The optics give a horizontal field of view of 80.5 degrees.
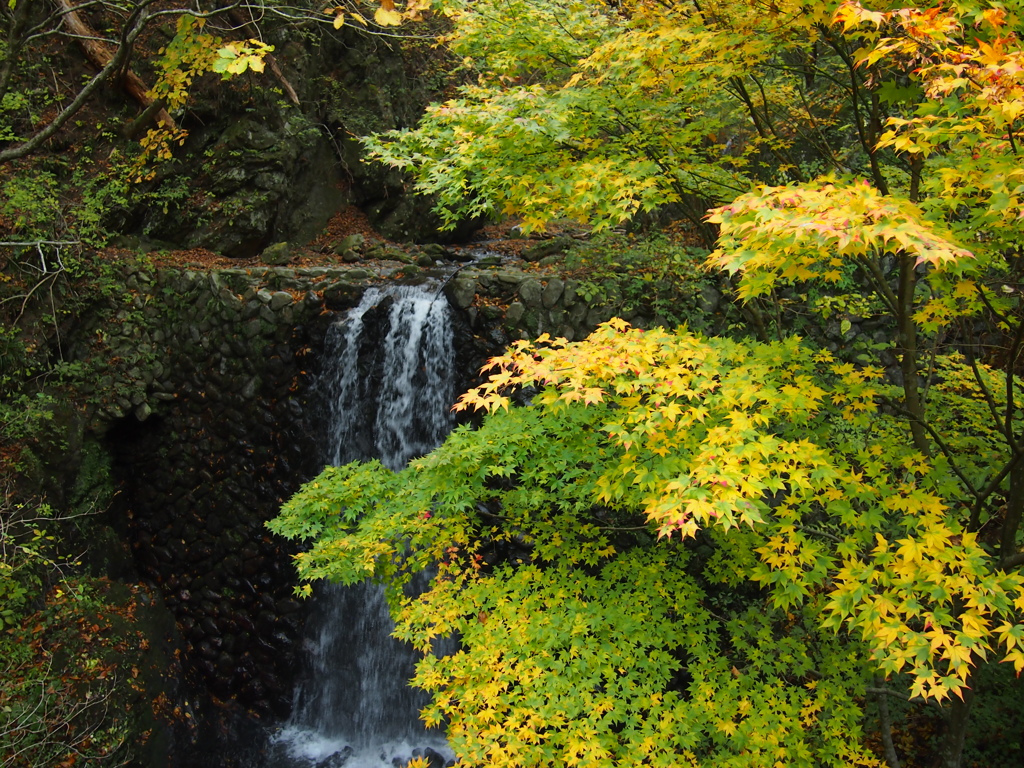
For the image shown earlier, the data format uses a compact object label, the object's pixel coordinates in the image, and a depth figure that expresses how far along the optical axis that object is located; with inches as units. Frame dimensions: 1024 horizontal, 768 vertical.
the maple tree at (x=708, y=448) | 104.0
